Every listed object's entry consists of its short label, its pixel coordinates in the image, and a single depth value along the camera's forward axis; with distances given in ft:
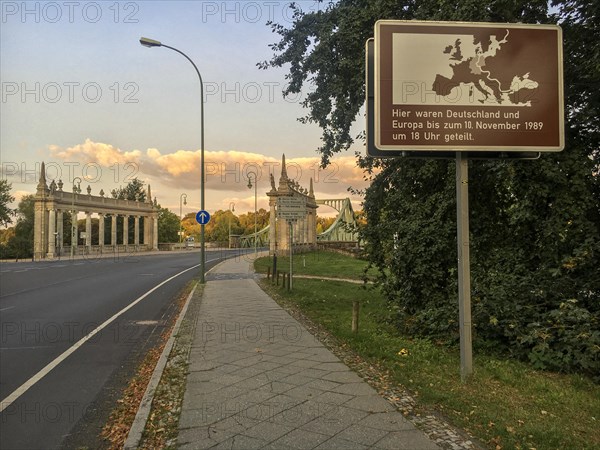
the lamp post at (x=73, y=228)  165.83
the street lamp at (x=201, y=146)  59.62
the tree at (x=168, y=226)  331.98
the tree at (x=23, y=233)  194.90
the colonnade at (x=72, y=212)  166.91
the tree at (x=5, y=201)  231.20
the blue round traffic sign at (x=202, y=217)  61.36
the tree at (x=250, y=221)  398.42
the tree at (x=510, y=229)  19.53
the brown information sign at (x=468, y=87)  17.78
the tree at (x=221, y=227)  356.38
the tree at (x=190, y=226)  420.56
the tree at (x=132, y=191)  373.81
